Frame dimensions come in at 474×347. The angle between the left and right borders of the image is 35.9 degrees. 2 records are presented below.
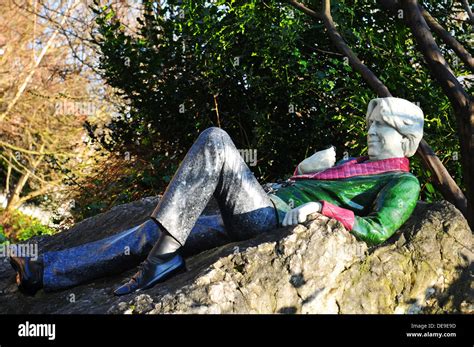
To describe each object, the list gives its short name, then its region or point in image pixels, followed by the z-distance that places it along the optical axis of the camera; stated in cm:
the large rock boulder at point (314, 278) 317
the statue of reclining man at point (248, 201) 337
